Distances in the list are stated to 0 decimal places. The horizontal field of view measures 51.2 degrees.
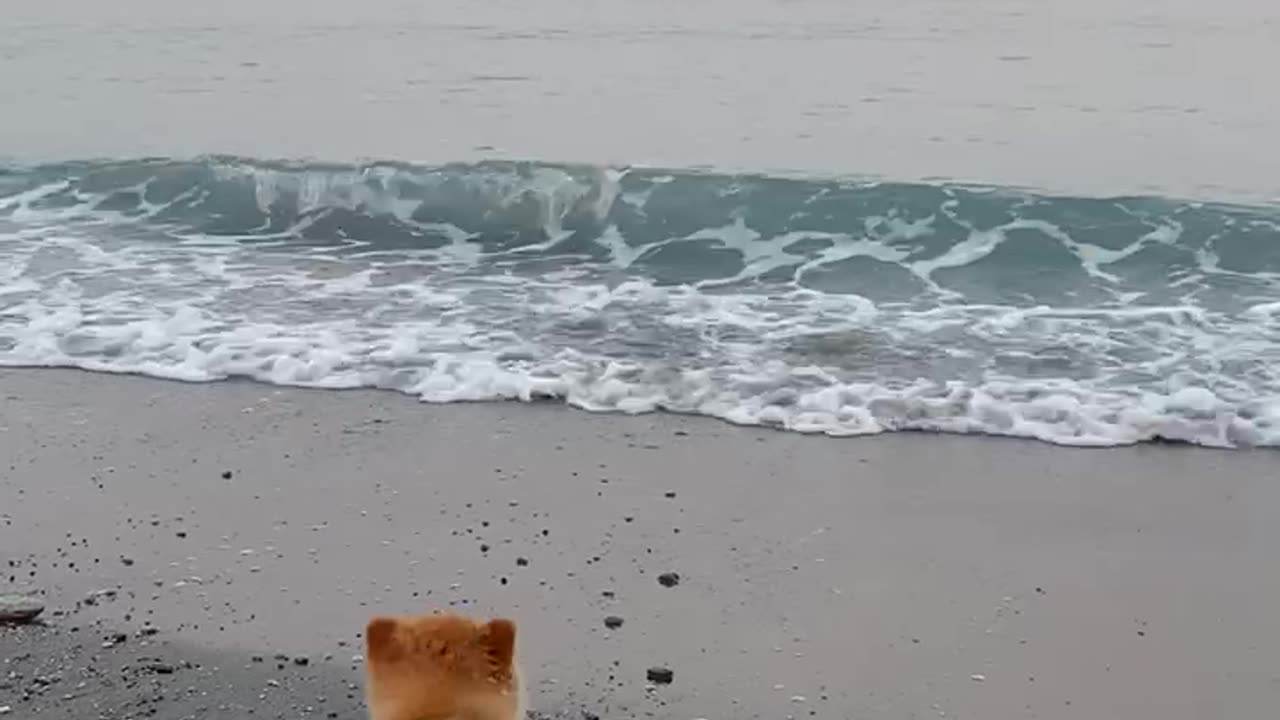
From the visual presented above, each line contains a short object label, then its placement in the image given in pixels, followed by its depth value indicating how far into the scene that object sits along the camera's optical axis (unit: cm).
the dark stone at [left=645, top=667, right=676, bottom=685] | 373
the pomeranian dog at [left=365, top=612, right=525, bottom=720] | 185
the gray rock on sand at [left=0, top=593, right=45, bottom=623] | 407
